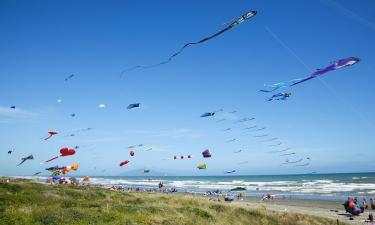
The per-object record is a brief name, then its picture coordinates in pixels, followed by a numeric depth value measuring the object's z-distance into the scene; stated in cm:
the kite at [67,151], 2462
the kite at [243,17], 938
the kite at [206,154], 3426
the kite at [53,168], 3996
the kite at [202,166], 3573
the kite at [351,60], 1192
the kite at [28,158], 2588
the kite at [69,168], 3591
